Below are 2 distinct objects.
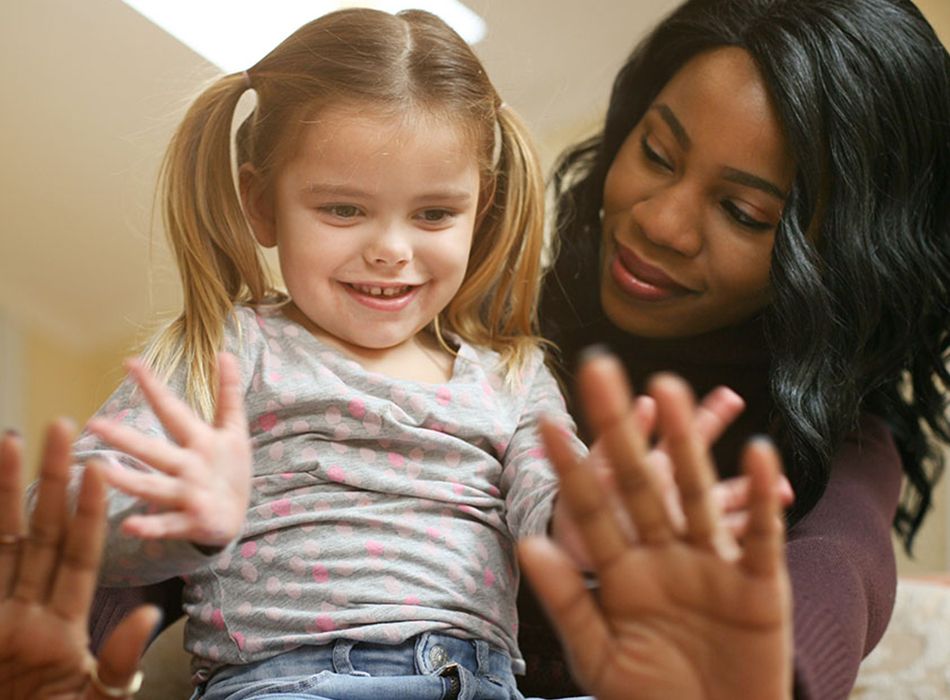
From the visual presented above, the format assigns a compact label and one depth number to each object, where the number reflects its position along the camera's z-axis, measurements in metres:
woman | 1.26
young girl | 0.99
